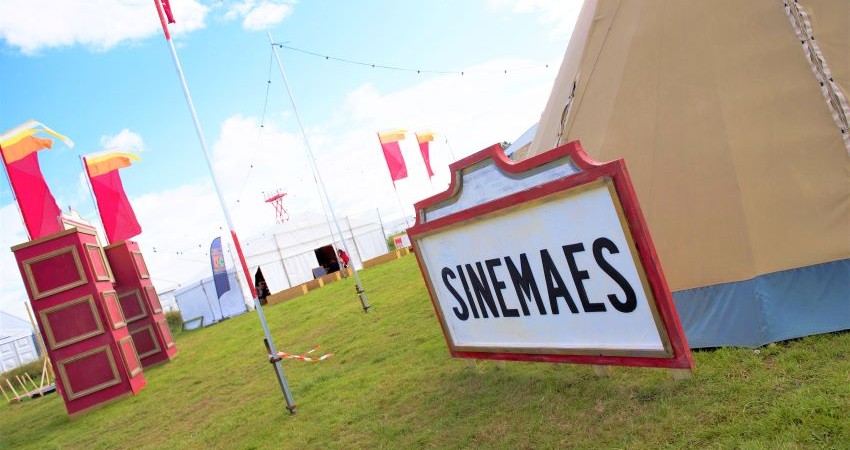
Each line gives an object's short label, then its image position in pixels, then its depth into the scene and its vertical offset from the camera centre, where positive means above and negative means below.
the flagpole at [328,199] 11.34 +1.31
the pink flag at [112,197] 15.09 +3.57
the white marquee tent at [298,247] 27.08 +1.03
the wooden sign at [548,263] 3.45 -0.51
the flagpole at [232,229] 6.10 +0.71
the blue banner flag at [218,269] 24.94 +1.35
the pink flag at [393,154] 20.31 +2.90
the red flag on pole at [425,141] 24.62 +3.56
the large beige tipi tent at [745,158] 3.90 -0.28
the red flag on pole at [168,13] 6.32 +3.17
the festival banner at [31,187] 10.80 +3.25
